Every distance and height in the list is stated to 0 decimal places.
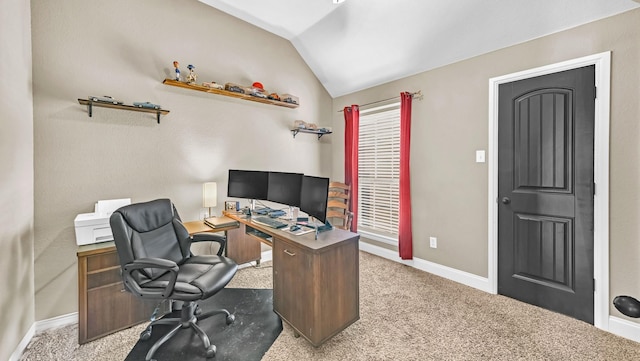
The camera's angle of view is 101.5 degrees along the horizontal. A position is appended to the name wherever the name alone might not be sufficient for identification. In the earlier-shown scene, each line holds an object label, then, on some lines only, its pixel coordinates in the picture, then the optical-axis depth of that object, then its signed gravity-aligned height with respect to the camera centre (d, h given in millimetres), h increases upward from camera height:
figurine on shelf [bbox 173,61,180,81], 2696 +1130
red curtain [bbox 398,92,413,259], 3268 -80
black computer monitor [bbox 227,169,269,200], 3020 -77
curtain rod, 3205 +1015
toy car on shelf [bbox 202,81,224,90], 2893 +1033
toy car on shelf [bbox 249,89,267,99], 3225 +1044
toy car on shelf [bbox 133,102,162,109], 2460 +699
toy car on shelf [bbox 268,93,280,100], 3394 +1061
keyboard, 2330 -419
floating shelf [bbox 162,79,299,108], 2732 +1001
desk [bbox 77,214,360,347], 1817 -830
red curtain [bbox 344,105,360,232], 3871 +348
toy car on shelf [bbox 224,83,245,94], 3023 +1052
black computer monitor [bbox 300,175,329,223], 2078 -165
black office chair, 1731 -649
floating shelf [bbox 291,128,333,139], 3803 +690
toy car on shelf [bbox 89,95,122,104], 2266 +700
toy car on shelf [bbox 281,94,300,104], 3523 +1076
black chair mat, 1828 -1228
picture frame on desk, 3165 -345
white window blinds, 3574 +59
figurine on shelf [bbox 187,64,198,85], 2789 +1088
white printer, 2027 -370
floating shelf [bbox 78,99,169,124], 2261 +664
